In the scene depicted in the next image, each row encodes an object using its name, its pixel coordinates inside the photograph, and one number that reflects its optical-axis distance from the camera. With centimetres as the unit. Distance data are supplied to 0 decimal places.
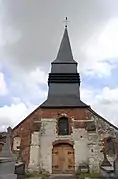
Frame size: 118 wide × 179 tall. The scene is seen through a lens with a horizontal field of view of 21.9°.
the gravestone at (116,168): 1238
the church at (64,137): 2195
